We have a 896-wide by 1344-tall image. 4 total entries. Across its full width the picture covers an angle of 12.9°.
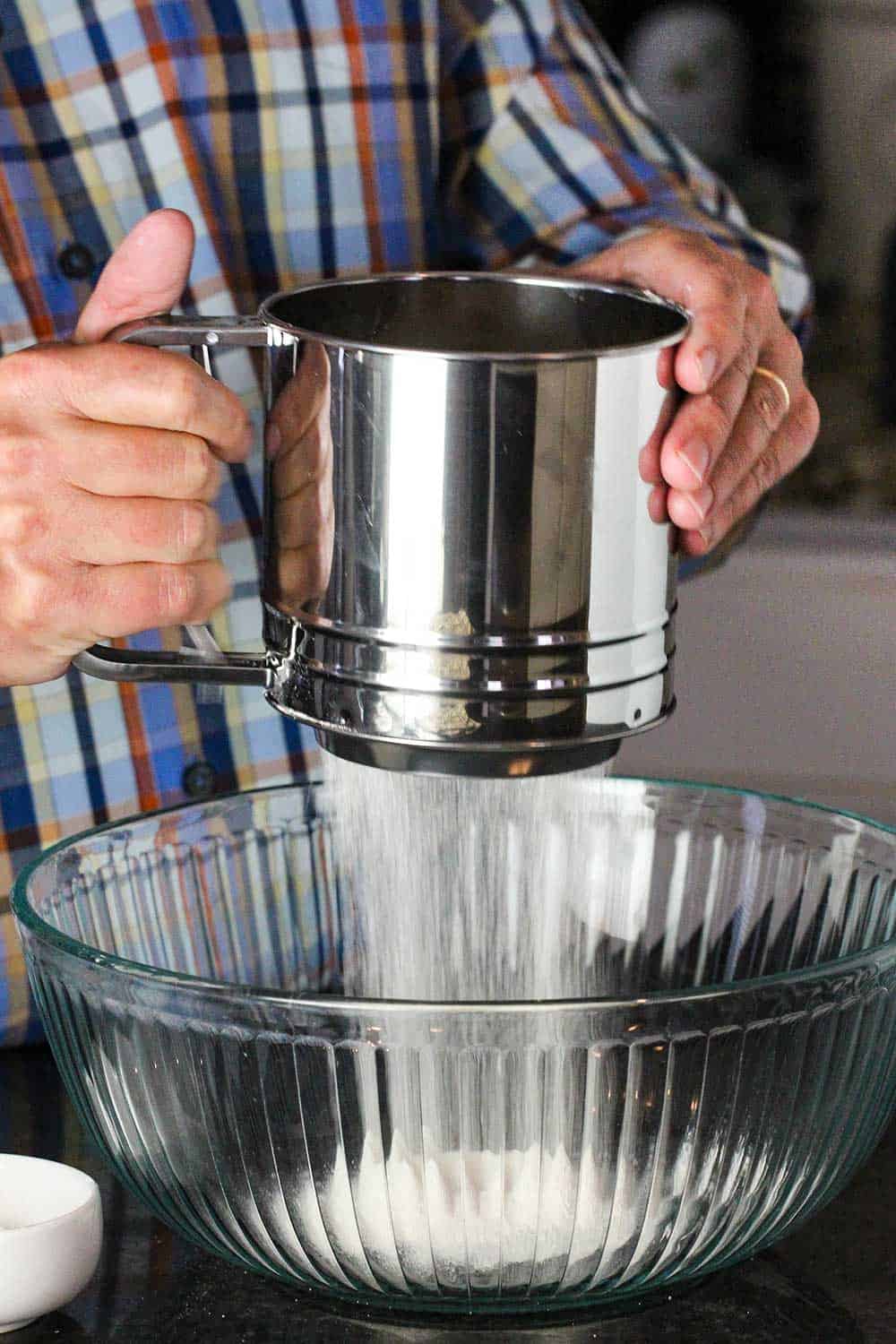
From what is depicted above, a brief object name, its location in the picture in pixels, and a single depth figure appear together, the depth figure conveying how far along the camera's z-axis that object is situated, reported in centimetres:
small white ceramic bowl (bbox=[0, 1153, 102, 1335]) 109
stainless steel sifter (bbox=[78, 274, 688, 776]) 104
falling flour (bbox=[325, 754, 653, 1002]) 116
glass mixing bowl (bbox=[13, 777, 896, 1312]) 107
